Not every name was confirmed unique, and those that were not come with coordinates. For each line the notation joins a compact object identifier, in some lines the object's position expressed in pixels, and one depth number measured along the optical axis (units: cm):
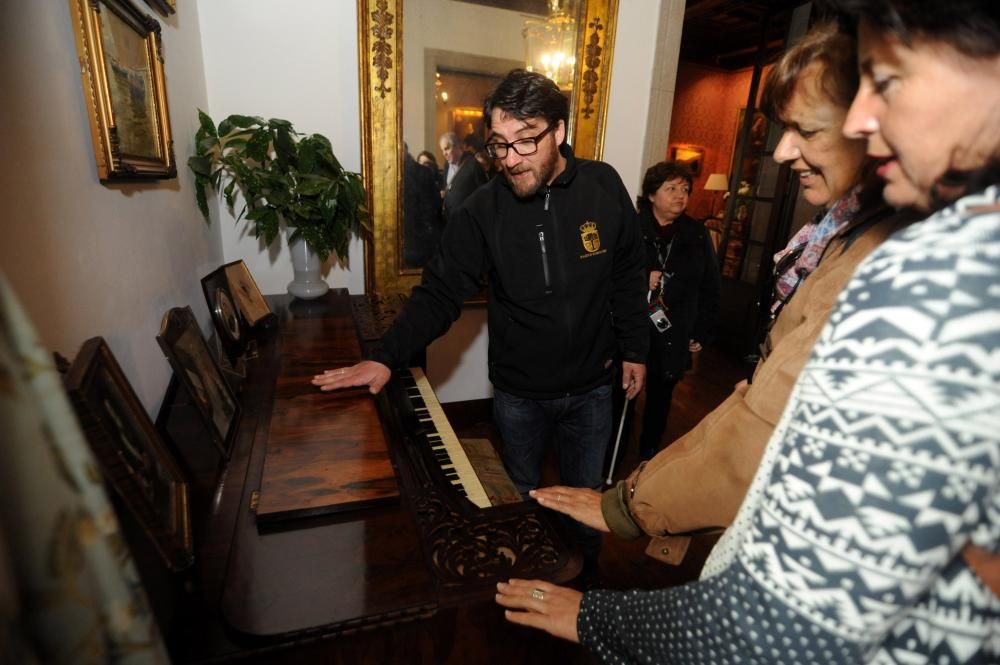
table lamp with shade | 703
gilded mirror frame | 226
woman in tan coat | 69
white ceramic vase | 217
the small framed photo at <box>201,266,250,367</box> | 142
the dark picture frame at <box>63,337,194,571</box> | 59
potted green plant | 183
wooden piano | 69
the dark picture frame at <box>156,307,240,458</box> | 96
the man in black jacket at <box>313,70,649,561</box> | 163
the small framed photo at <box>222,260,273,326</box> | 168
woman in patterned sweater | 36
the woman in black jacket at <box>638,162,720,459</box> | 254
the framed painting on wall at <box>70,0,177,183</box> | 99
